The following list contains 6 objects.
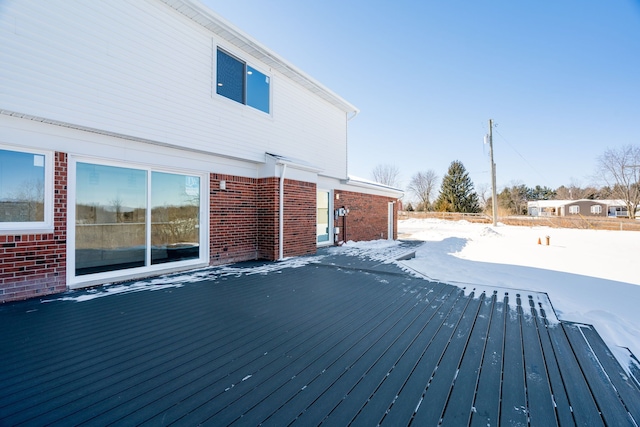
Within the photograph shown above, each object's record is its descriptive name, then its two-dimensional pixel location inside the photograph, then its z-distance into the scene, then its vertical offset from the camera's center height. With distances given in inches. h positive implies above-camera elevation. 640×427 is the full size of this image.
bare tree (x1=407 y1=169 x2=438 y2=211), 1870.1 +219.3
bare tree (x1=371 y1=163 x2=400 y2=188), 1780.3 +274.7
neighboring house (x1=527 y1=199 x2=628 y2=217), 1849.2 +62.8
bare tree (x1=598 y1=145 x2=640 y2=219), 1286.9 +216.5
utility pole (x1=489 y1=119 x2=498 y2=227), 808.3 +122.6
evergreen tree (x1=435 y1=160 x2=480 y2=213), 1364.4 +117.4
